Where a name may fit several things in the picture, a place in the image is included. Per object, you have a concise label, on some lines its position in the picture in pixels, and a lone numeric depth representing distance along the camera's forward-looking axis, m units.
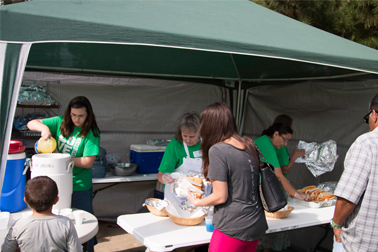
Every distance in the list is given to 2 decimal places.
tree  5.26
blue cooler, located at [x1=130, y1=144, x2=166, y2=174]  4.07
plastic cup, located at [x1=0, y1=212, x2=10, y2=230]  1.74
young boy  1.47
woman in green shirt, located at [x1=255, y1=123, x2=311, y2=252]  2.76
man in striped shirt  1.54
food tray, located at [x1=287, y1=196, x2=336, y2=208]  2.79
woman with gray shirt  1.62
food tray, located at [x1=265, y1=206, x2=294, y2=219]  2.39
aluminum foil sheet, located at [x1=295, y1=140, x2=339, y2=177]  3.19
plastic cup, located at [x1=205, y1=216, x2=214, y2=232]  2.04
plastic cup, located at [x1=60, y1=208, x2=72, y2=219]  1.94
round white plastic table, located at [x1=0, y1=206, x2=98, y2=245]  1.77
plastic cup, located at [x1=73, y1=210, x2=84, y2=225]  1.94
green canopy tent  1.63
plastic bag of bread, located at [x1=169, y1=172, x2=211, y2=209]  2.00
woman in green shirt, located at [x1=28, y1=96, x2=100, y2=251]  2.39
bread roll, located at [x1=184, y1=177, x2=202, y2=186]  2.14
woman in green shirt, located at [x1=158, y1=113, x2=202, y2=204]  2.71
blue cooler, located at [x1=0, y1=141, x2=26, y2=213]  1.94
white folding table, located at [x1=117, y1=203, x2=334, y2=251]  1.88
